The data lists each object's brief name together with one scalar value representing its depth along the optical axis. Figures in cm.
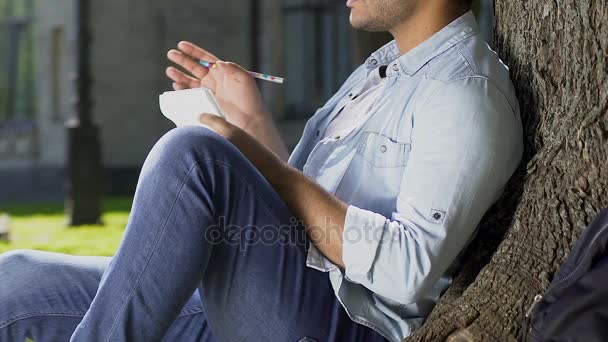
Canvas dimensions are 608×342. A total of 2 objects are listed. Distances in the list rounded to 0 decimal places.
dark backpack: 386
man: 455
